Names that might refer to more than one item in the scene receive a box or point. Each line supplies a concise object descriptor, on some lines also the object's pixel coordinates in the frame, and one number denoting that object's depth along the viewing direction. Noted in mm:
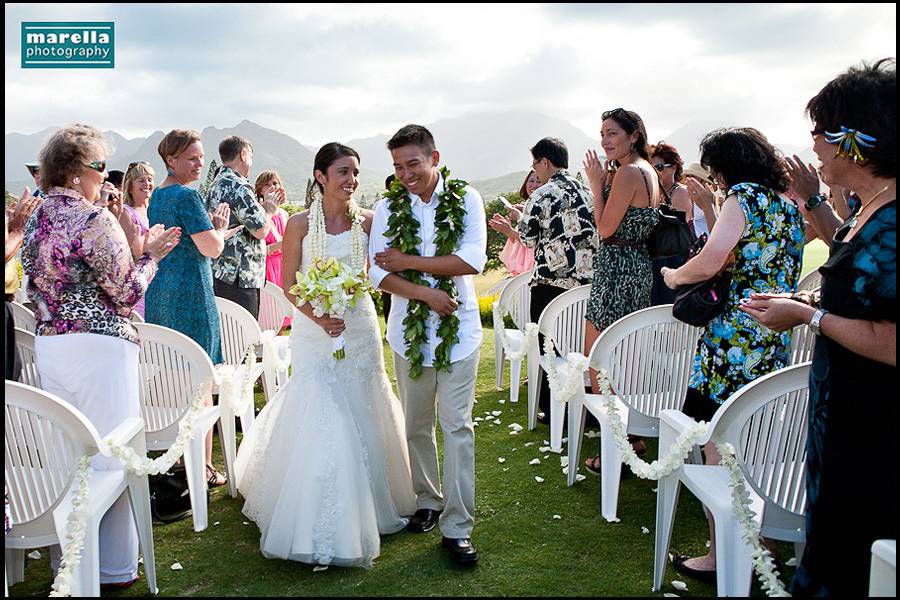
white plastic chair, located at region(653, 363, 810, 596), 2912
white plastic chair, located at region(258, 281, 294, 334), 6367
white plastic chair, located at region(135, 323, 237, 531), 4117
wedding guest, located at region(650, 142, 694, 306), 6715
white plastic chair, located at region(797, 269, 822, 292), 5258
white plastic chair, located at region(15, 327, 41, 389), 3945
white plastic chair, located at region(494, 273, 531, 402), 6730
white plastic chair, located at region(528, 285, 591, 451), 5410
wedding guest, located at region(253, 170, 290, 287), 7805
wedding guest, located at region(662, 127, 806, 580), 3408
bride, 3727
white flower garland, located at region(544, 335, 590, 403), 4457
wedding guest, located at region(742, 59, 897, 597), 2205
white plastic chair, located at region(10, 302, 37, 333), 4750
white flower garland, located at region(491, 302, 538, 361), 5945
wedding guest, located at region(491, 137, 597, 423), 5812
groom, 3812
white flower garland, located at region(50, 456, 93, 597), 2662
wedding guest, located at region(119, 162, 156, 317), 5984
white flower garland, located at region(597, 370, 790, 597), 2627
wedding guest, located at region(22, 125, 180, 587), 3354
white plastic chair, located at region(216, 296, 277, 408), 5246
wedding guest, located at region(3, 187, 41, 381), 3412
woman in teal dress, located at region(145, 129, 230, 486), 4559
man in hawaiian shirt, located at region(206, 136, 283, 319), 6004
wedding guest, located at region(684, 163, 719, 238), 4639
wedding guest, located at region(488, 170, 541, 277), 7783
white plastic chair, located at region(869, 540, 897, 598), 2004
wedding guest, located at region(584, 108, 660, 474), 4875
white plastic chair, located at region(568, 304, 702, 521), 4141
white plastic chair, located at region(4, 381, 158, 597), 2848
